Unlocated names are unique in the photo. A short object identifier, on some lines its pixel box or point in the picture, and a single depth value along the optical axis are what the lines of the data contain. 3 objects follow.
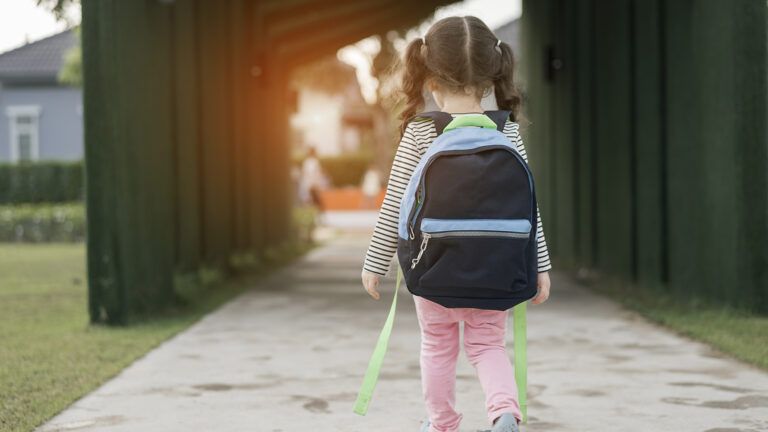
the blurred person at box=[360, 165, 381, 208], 33.59
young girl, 3.68
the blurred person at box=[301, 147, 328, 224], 25.19
